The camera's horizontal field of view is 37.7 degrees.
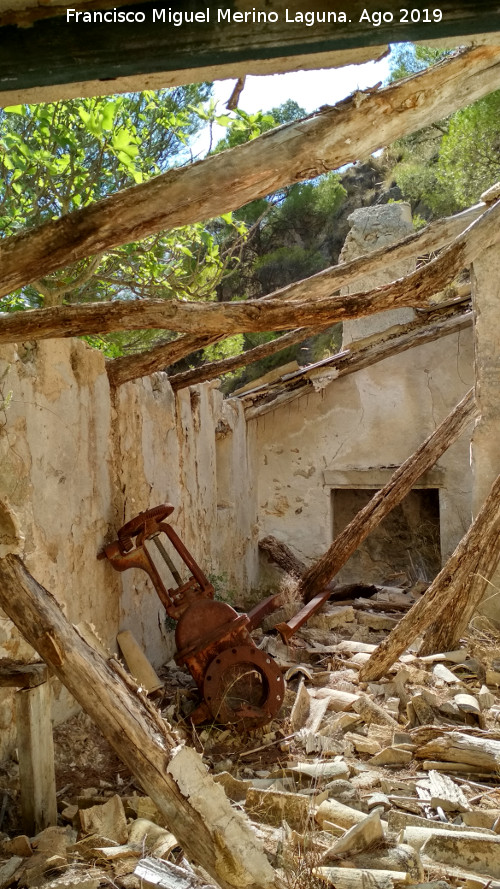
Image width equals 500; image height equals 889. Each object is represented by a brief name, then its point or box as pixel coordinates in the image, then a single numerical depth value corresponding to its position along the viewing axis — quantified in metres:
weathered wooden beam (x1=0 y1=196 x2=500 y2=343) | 2.81
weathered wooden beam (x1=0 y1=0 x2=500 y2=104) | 1.29
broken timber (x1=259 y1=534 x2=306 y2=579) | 9.38
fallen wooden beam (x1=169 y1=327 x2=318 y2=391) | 5.84
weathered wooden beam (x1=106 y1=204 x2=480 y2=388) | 4.27
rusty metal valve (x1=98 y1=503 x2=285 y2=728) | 4.03
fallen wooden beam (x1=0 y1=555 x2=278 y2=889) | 2.20
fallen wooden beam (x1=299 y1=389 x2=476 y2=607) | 6.98
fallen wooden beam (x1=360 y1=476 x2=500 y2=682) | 5.03
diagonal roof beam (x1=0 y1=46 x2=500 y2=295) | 2.20
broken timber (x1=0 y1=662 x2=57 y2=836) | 2.73
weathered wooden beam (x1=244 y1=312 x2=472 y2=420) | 9.20
